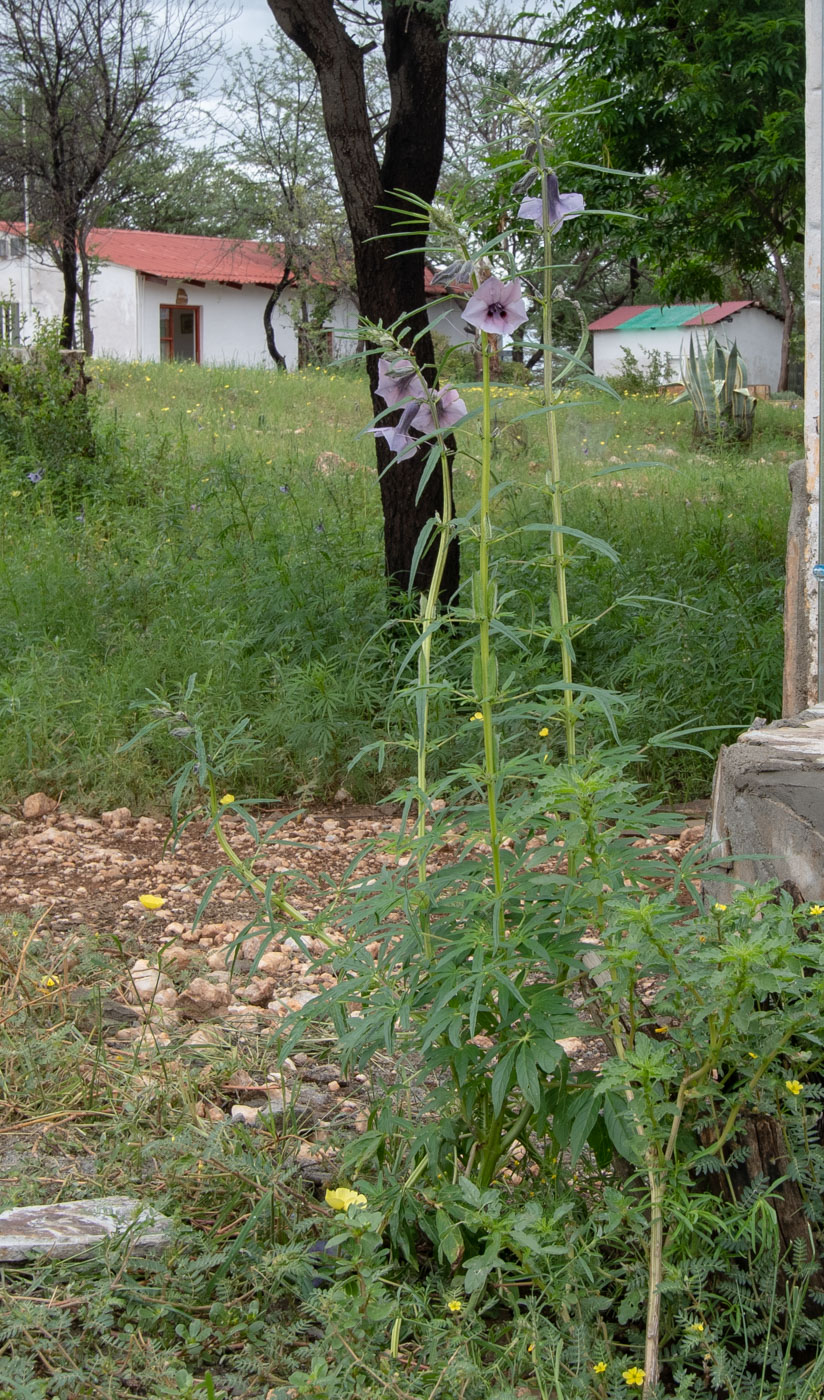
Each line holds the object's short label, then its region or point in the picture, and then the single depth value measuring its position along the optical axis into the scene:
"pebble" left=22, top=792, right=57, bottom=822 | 4.38
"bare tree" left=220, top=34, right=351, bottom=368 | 23.16
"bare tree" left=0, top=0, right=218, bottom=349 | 14.43
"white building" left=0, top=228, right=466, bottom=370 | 28.69
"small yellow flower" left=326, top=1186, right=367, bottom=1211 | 1.67
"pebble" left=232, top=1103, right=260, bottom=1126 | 2.36
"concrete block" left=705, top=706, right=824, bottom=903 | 2.30
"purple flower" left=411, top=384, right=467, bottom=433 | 1.90
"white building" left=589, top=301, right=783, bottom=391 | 30.64
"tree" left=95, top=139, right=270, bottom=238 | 23.47
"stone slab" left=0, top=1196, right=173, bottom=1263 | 1.87
